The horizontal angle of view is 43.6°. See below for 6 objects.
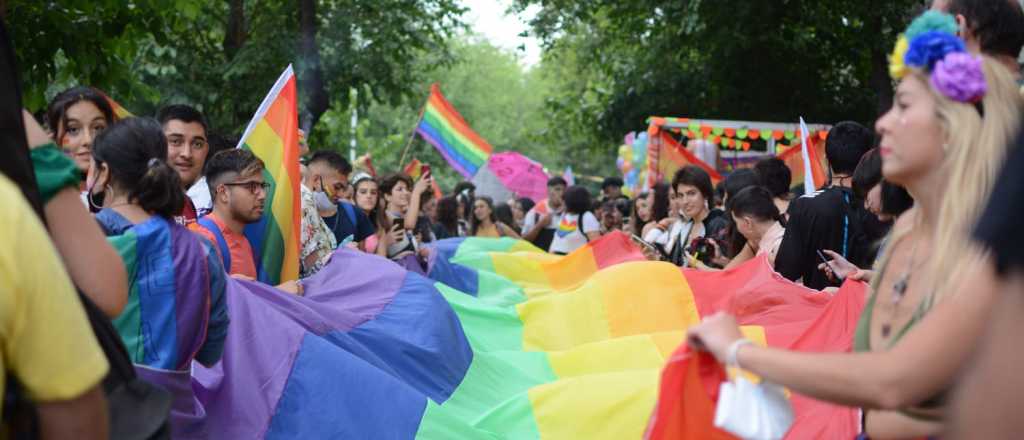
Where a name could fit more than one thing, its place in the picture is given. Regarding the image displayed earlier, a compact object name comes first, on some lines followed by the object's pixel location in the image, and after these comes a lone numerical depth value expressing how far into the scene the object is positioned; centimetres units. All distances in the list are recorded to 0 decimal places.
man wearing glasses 631
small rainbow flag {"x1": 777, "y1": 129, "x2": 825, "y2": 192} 1384
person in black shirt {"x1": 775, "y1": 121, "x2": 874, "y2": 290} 631
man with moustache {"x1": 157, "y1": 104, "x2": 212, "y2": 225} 672
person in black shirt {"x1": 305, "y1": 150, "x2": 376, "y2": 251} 927
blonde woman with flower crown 244
